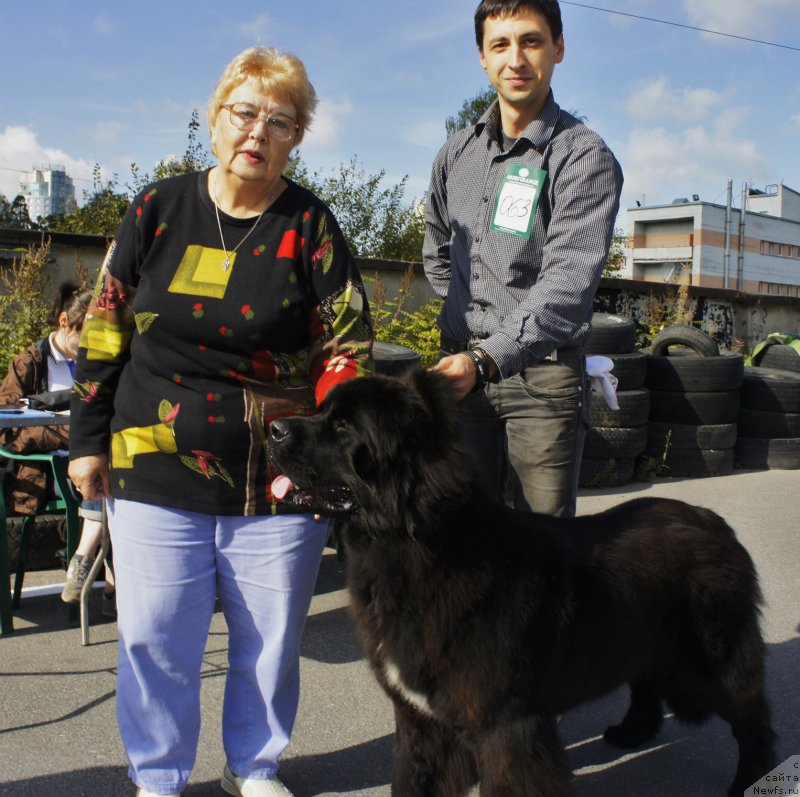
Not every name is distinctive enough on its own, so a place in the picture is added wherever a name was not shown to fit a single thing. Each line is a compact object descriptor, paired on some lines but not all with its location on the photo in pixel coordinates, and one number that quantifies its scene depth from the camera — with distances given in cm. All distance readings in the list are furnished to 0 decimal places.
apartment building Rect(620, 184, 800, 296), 8100
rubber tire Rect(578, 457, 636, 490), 808
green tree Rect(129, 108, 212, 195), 1086
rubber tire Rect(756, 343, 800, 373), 1072
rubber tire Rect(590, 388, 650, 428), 809
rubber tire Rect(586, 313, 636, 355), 844
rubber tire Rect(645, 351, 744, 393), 867
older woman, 253
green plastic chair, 427
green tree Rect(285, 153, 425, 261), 1334
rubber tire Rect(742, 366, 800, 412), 909
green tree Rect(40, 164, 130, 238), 1014
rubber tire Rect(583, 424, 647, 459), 808
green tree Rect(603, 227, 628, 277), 1655
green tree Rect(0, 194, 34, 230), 2154
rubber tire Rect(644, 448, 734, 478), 866
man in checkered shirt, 285
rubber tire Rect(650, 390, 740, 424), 866
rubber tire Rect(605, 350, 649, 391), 827
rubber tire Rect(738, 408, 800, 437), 916
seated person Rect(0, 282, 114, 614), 446
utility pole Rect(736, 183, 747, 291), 7685
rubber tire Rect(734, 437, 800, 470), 915
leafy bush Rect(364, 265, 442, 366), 781
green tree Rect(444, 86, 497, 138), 2647
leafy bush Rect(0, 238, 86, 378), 674
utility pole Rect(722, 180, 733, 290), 7231
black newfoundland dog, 232
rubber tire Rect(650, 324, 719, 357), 938
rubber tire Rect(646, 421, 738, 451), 862
